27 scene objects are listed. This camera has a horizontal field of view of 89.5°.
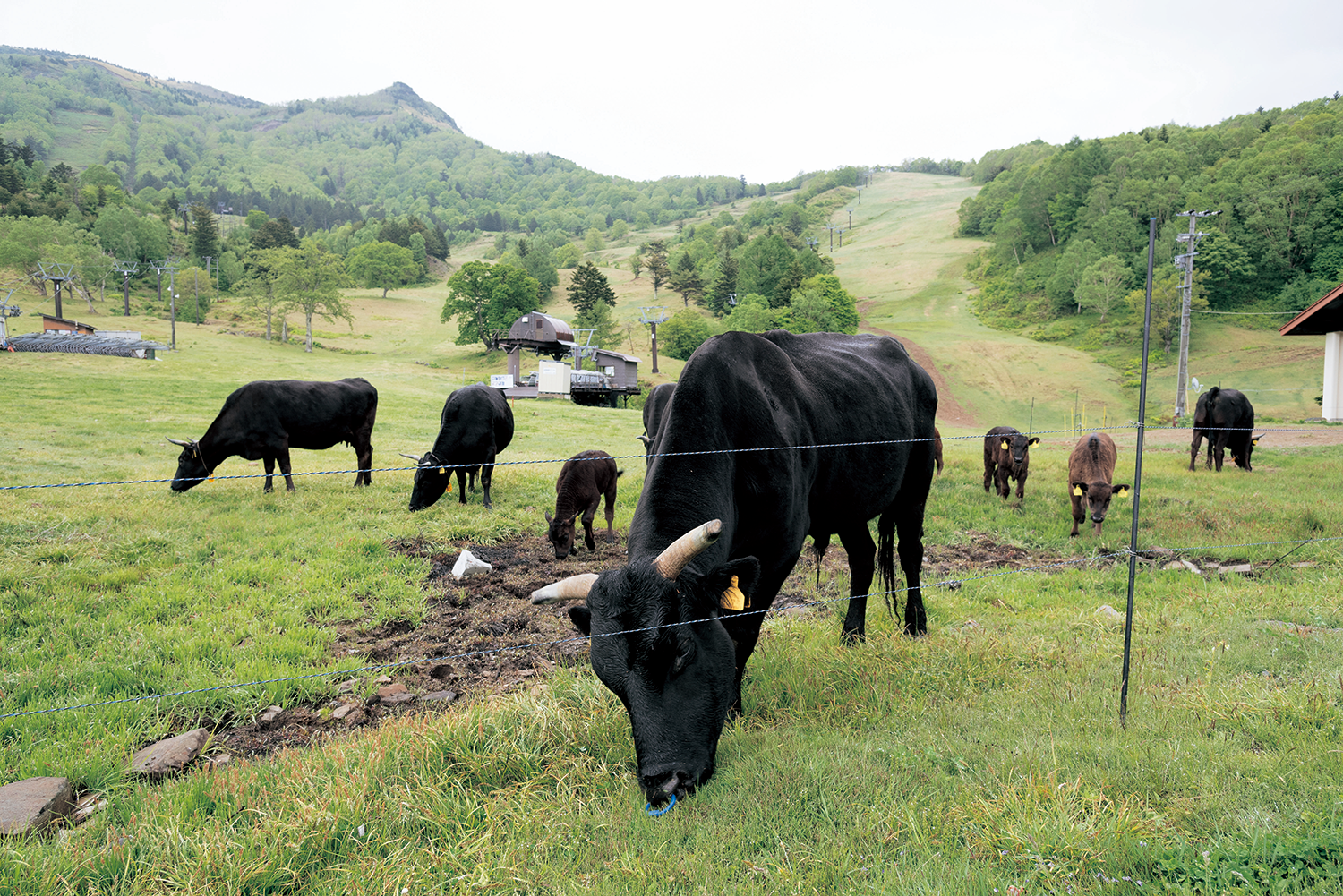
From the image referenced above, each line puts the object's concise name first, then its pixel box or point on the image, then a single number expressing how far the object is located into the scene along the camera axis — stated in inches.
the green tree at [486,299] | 2746.1
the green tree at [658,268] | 4579.2
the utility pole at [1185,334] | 1258.6
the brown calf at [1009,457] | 541.3
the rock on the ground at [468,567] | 367.6
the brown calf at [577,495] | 422.0
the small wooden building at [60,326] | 2074.4
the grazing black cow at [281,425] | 537.0
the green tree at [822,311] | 2778.1
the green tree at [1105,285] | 2593.5
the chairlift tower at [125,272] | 2876.0
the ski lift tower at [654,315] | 2367.9
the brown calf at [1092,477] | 461.4
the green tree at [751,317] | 2898.6
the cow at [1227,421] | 693.9
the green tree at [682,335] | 2827.3
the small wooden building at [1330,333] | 949.8
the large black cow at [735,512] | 138.6
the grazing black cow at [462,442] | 517.7
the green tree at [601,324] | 2970.0
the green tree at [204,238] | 3853.3
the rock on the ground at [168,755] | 177.3
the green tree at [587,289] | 3388.3
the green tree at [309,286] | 2596.0
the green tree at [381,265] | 4232.3
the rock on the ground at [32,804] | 142.4
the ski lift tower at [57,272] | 2394.2
